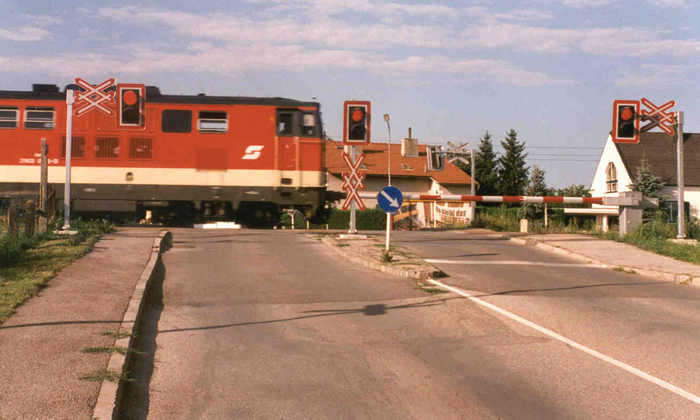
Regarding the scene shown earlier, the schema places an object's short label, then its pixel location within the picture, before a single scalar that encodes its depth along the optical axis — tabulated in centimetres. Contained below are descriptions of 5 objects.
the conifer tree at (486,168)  7300
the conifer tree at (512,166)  7462
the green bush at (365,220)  4694
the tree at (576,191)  5791
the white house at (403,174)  6234
